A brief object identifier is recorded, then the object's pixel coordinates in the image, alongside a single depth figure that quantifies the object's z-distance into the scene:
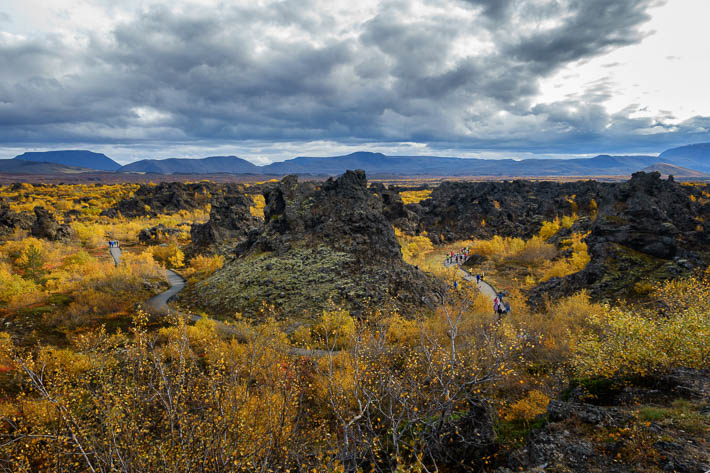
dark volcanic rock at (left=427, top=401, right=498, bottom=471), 11.28
